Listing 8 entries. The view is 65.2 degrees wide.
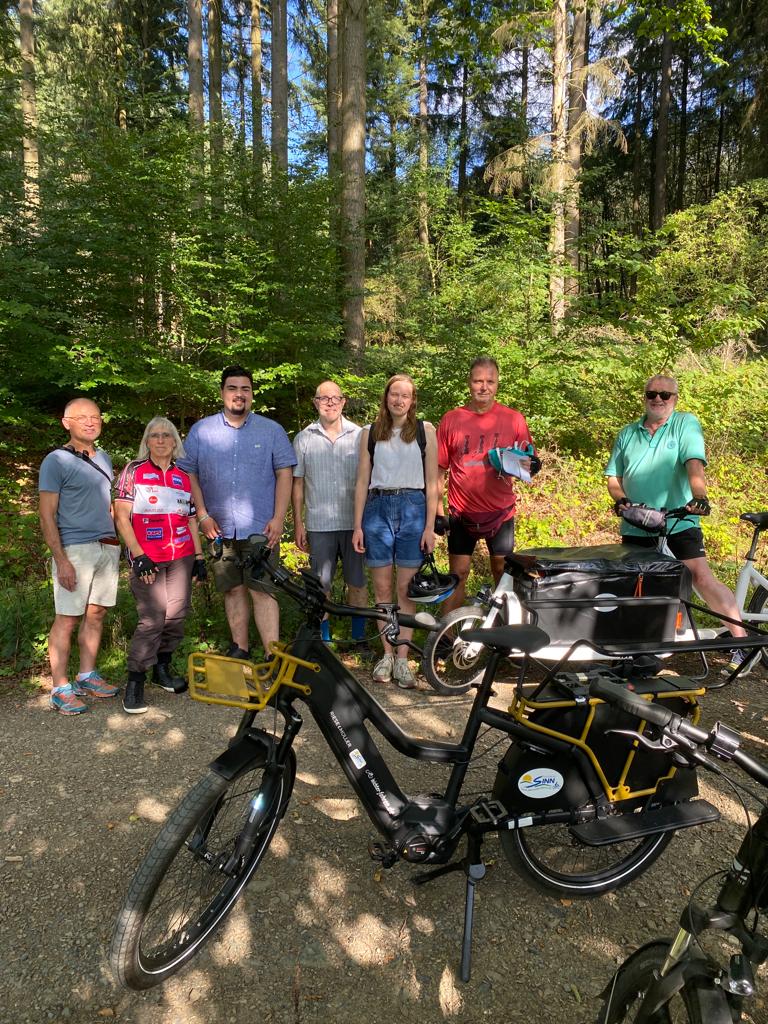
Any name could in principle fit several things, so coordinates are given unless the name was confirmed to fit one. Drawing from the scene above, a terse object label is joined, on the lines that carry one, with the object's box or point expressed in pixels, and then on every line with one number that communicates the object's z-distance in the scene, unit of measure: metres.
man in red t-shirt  4.36
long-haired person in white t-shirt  4.11
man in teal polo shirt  4.13
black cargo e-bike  2.14
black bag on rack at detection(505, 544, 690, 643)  3.49
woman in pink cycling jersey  3.86
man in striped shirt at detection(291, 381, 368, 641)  4.29
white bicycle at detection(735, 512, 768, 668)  4.61
